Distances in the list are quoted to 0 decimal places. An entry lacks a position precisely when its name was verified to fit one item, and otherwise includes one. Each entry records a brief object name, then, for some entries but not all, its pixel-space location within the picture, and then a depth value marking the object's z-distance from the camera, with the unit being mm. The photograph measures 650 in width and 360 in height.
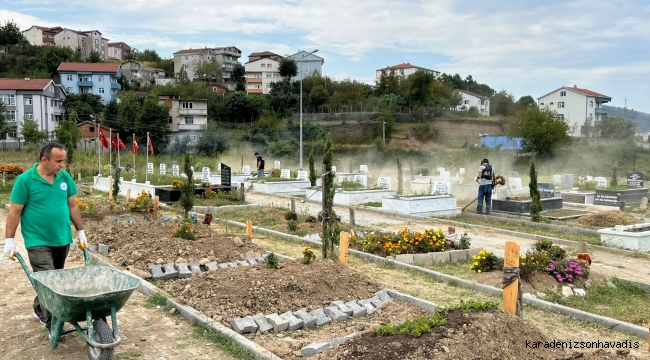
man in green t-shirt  5312
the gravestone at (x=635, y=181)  22641
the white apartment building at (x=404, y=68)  98800
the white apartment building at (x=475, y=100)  84250
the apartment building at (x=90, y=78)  68812
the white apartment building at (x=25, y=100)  56250
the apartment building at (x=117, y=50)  121469
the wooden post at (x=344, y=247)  8812
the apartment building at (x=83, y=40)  101250
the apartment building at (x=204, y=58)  96875
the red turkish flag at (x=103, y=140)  24219
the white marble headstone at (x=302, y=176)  25859
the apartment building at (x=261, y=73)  84875
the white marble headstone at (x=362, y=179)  24819
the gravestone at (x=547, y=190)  19172
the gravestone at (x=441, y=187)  18609
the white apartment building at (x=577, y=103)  69938
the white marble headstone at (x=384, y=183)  22281
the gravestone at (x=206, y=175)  26277
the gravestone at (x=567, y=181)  24844
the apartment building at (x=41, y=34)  107125
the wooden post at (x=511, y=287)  5684
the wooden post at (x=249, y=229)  11008
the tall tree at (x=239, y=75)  89500
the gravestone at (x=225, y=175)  19828
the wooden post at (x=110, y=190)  20203
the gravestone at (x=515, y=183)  23434
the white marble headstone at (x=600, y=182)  24531
